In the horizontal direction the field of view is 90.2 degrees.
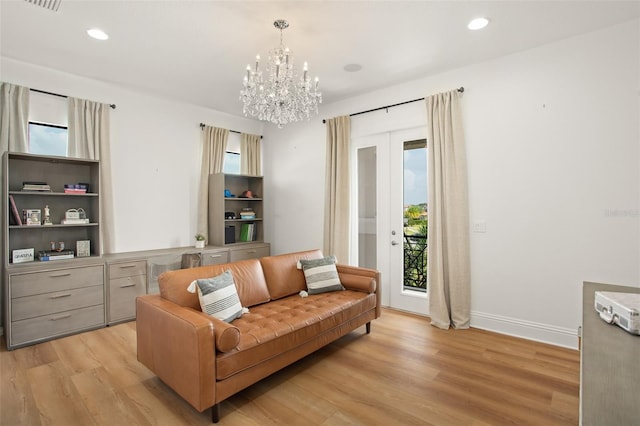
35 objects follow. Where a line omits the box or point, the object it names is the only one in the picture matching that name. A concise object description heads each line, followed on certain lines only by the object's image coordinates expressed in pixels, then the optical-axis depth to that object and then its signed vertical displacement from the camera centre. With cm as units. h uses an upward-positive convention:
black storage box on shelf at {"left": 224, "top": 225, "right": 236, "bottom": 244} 505 -35
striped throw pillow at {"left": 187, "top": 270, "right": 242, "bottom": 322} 245 -67
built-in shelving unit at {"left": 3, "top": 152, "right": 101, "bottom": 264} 338 +19
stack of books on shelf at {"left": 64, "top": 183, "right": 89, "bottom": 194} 366 +32
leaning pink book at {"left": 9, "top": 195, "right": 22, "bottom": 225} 330 +4
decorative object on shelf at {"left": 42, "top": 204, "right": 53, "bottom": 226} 357 -2
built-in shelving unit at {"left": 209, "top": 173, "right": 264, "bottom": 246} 498 +12
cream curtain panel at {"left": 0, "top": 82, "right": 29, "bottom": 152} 340 +107
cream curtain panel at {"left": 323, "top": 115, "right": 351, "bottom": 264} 467 +35
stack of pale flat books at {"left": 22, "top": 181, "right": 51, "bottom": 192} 342 +32
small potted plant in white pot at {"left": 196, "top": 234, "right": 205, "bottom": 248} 473 -41
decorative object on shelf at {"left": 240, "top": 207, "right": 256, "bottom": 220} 545 -2
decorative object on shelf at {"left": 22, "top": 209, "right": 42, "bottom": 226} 341 -1
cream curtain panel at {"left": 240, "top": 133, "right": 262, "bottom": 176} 566 +105
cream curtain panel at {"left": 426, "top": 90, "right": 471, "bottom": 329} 363 -8
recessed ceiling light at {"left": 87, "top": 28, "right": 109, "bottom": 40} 290 +168
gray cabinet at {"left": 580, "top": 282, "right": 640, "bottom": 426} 79 -51
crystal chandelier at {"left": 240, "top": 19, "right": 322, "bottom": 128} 280 +108
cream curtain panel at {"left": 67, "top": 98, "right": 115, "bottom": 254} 385 +90
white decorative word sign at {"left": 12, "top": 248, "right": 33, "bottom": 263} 329 -41
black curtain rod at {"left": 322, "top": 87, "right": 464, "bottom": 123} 366 +141
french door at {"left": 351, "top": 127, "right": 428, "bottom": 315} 412 -3
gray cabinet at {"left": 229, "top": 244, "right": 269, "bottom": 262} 491 -64
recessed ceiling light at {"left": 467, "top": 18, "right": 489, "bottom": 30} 277 +165
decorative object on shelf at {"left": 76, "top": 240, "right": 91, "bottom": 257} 374 -39
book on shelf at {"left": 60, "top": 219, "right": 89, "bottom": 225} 363 -7
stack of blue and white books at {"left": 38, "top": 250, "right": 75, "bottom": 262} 343 -44
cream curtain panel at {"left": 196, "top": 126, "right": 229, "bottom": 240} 505 +80
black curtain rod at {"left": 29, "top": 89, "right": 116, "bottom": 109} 362 +143
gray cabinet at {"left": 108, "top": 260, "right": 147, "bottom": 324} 373 -88
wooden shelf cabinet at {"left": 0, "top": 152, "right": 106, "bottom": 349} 317 -36
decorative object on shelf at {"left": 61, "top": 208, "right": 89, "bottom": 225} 366 -2
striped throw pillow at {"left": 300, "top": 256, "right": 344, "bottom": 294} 347 -71
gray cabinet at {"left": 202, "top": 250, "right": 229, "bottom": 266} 458 -65
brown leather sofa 201 -89
